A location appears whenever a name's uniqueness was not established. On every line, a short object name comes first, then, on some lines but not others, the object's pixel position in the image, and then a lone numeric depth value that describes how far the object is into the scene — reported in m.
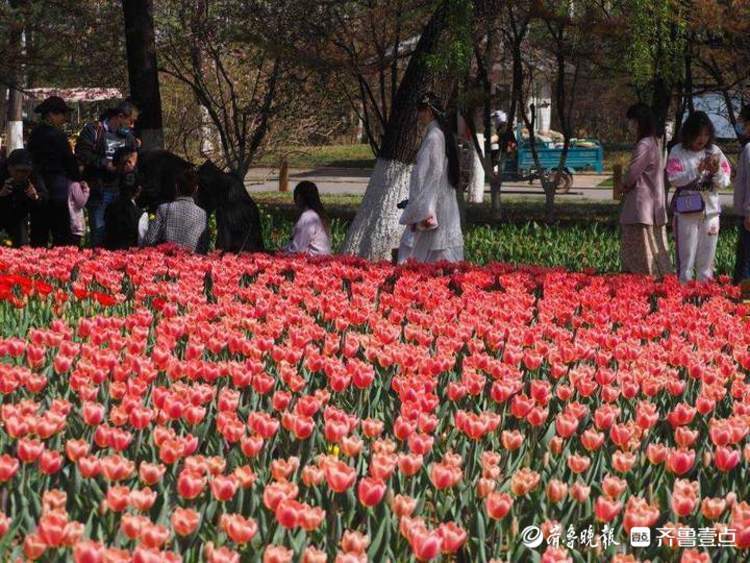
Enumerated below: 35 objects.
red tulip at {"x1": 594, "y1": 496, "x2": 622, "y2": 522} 4.72
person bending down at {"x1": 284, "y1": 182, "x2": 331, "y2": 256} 16.36
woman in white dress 15.02
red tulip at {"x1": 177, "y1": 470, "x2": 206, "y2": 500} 4.73
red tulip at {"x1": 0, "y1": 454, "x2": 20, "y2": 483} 4.81
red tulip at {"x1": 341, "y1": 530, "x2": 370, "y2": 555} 4.23
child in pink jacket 19.02
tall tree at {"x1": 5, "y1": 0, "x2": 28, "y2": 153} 28.66
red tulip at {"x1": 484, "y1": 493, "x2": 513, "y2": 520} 4.67
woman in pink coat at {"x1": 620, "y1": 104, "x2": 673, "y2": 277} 16.64
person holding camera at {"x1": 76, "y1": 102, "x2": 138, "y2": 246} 18.96
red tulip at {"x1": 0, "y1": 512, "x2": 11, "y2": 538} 4.29
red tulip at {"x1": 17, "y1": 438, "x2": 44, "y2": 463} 5.08
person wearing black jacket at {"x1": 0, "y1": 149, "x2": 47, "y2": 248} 18.14
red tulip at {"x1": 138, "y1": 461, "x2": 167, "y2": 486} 4.92
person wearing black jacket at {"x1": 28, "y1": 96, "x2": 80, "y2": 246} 18.71
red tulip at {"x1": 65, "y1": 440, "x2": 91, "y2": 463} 5.20
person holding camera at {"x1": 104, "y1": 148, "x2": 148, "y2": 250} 17.41
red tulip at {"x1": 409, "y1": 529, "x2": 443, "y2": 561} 4.20
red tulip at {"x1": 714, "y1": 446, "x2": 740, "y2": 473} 5.40
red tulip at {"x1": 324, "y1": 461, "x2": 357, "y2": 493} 4.82
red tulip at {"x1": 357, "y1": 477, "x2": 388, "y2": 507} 4.66
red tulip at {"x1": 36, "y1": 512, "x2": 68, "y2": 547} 4.11
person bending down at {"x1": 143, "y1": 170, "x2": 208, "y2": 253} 15.01
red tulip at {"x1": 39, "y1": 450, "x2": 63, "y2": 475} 5.02
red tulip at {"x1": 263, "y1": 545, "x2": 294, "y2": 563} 4.04
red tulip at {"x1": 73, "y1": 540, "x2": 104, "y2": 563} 3.92
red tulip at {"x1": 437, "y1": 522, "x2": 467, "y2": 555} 4.30
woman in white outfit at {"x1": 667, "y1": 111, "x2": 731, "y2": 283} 16.22
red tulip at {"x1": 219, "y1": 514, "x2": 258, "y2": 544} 4.26
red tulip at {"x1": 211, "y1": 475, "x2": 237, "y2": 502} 4.74
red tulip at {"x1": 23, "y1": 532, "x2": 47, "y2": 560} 4.08
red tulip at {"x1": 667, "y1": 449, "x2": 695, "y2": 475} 5.40
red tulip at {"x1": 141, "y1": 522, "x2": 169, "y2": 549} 4.13
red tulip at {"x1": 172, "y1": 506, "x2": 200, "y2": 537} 4.35
